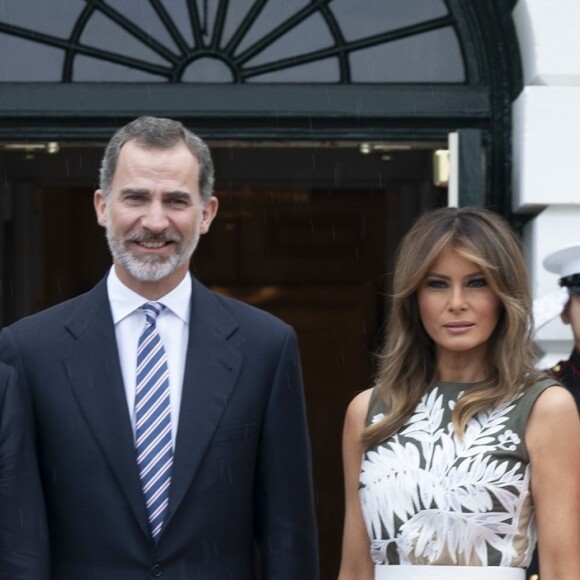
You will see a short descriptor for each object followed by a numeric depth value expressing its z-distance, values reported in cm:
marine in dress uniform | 871
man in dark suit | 680
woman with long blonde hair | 627
